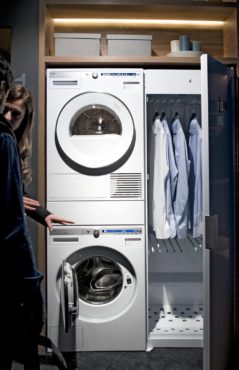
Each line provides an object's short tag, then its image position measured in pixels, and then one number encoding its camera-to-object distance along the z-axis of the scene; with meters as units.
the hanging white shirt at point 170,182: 2.63
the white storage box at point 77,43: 2.70
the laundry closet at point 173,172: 2.60
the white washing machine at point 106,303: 2.53
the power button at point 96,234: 2.53
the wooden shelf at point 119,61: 2.57
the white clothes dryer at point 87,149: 2.53
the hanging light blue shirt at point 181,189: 2.62
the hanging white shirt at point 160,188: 2.61
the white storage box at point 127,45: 2.69
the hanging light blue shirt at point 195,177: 2.63
